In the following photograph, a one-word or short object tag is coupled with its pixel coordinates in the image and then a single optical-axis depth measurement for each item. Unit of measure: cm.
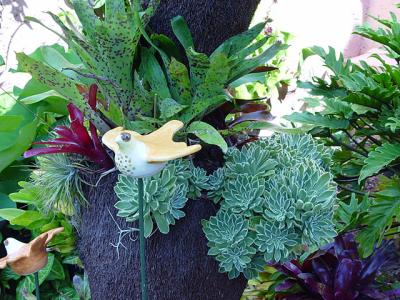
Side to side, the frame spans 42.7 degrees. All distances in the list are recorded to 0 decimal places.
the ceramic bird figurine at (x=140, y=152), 73
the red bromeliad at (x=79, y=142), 99
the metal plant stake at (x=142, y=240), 80
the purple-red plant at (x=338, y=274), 168
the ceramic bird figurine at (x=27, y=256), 91
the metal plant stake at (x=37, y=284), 102
